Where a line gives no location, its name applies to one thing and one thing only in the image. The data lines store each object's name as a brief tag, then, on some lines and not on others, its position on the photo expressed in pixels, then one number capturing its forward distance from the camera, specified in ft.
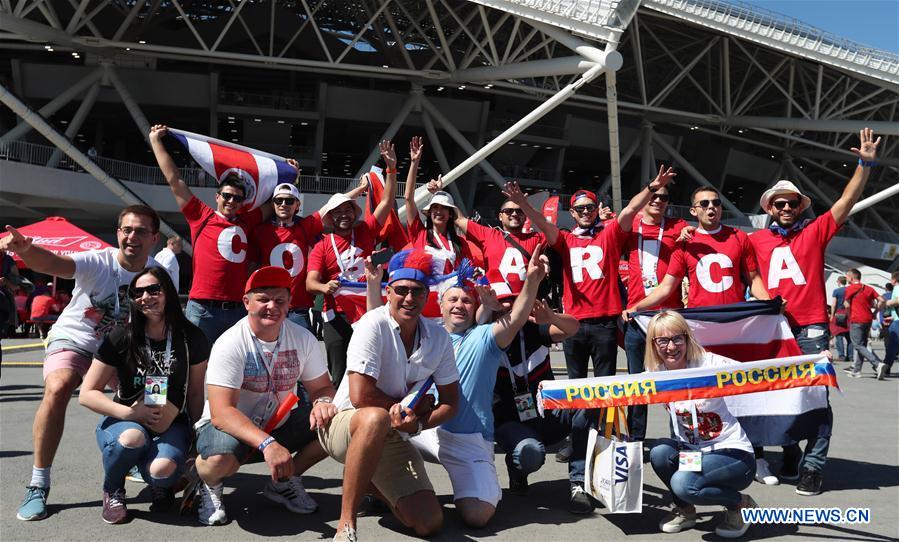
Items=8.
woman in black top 14.10
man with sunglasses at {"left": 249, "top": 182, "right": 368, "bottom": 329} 21.04
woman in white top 13.89
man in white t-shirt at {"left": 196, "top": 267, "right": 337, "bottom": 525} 13.67
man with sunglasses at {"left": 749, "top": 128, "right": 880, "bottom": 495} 19.30
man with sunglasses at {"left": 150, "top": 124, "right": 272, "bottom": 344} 19.48
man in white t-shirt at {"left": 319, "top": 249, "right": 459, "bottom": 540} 13.12
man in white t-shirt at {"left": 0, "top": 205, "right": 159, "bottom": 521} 14.73
